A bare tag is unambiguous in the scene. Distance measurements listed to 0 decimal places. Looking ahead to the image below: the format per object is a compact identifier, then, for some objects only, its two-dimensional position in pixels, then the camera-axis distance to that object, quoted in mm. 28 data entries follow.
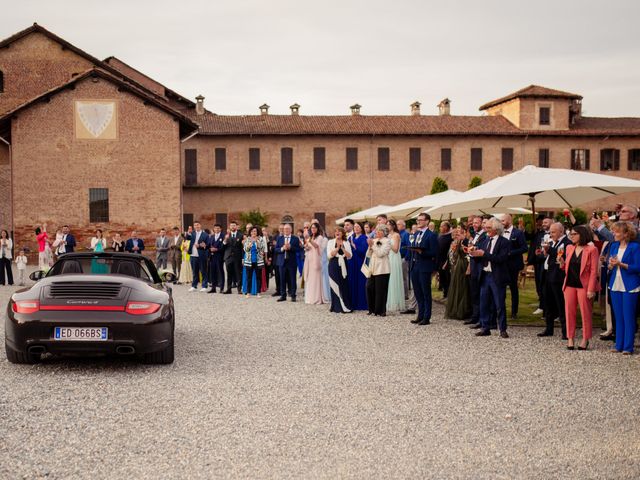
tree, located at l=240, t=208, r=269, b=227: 49469
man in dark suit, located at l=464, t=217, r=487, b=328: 11406
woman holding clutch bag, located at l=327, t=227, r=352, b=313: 14773
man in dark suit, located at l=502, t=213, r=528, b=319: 12916
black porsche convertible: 7828
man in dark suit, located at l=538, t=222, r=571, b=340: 10720
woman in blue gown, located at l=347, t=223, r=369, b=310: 15453
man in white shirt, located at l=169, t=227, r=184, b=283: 24156
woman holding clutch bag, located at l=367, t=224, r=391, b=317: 13820
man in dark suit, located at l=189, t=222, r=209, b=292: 20672
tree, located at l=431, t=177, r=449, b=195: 43875
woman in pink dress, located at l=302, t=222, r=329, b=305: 16906
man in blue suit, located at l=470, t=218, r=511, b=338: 10805
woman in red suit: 9633
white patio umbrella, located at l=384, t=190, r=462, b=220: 18700
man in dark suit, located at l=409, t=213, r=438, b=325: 12586
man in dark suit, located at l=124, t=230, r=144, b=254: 23562
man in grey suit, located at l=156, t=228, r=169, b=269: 23953
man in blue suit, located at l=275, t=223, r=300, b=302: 17344
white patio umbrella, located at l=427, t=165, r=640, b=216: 11453
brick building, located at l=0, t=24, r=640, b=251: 51031
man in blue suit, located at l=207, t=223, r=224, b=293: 19969
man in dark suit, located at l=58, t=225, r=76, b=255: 22156
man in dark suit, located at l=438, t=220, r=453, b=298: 15469
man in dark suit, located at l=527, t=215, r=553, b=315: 13047
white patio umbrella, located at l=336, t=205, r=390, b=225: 27072
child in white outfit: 22139
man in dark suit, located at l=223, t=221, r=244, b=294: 19406
